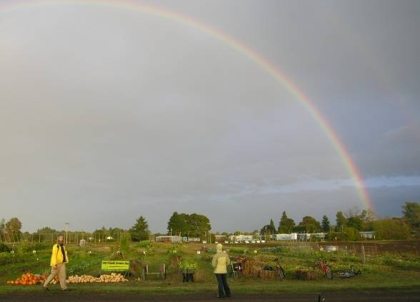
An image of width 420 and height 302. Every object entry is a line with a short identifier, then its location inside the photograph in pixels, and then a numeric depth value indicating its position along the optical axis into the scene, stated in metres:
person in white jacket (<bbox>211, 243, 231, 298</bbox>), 16.30
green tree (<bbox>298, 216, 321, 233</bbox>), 131.25
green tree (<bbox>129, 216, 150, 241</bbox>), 97.56
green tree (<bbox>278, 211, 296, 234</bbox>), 138.44
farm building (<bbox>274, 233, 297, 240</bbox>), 112.82
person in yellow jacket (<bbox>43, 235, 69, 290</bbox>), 18.86
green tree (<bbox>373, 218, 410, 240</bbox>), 90.56
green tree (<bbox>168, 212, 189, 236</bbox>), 125.75
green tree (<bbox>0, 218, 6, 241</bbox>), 90.91
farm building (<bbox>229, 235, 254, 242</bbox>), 120.19
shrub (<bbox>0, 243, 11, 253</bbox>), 54.60
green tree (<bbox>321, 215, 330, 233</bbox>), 129.88
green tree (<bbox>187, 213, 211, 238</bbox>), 132.25
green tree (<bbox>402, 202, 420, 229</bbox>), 107.88
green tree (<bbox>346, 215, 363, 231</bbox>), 109.19
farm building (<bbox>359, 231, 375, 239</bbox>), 99.32
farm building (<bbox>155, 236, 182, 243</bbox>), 106.12
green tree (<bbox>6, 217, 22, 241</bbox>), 94.55
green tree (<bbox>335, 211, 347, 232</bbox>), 116.88
